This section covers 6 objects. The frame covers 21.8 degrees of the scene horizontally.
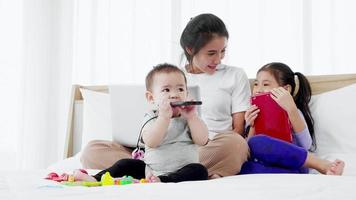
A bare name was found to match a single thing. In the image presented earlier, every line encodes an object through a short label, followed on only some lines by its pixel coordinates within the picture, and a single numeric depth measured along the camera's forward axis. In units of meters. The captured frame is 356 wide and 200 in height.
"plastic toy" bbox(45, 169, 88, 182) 2.99
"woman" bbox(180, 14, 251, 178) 3.54
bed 2.34
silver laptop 3.56
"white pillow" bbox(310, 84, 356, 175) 3.39
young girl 3.19
